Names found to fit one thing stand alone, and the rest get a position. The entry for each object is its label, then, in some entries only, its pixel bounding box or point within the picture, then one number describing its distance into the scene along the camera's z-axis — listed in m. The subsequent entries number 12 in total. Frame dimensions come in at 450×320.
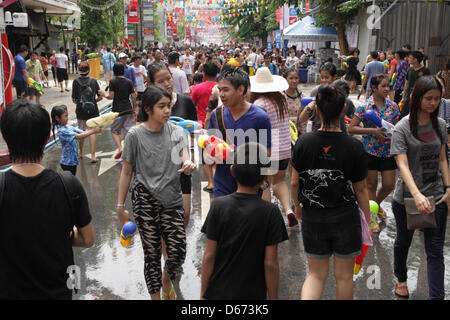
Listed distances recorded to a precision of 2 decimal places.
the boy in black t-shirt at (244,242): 3.03
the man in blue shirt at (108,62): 22.41
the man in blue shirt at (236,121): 4.38
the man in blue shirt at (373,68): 15.68
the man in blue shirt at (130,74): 12.49
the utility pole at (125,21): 35.24
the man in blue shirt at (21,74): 15.61
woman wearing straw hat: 5.57
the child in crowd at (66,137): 6.48
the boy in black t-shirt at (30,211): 2.59
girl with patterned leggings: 4.12
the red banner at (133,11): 40.12
